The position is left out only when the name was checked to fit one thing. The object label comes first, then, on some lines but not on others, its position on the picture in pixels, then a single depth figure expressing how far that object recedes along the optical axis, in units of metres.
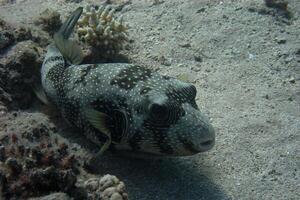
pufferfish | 3.36
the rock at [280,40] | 5.95
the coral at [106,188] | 2.93
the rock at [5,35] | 4.47
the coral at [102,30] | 5.18
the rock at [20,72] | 4.29
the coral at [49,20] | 5.34
